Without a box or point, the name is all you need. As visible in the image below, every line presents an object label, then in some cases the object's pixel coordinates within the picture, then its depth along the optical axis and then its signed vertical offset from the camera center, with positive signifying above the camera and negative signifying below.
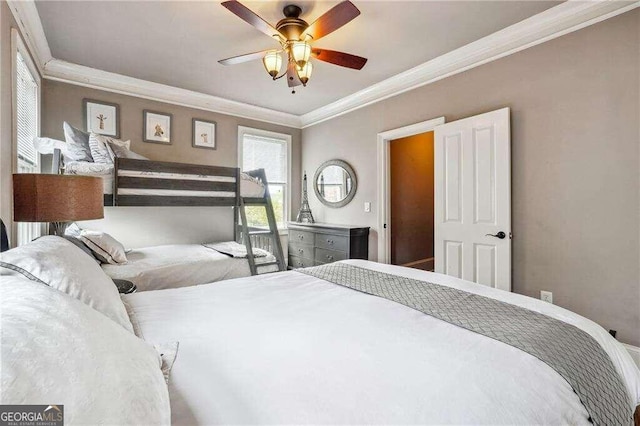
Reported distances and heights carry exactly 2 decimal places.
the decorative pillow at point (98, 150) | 2.72 +0.56
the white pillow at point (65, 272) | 0.88 -0.18
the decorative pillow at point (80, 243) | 2.38 -0.24
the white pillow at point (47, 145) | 2.64 +0.59
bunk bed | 2.60 +0.12
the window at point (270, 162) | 4.55 +0.78
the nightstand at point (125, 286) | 2.00 -0.49
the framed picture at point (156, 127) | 3.71 +1.06
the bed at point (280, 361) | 0.50 -0.43
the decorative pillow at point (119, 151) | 2.90 +0.60
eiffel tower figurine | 4.70 -0.01
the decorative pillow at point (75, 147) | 2.69 +0.58
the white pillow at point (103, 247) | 2.61 -0.29
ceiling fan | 1.92 +1.20
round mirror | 4.20 +0.42
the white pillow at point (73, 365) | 0.42 -0.24
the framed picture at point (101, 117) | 3.34 +1.07
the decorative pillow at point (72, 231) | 2.65 -0.16
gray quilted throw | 0.91 -0.43
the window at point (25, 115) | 2.13 +0.81
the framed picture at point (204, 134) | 4.09 +1.07
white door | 2.62 +0.12
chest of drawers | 3.76 -0.41
